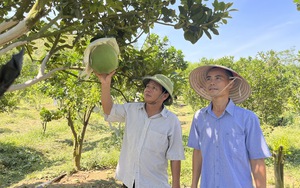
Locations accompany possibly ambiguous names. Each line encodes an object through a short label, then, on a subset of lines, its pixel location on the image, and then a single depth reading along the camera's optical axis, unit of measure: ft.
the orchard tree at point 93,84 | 8.27
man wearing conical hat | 5.40
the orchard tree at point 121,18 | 5.48
